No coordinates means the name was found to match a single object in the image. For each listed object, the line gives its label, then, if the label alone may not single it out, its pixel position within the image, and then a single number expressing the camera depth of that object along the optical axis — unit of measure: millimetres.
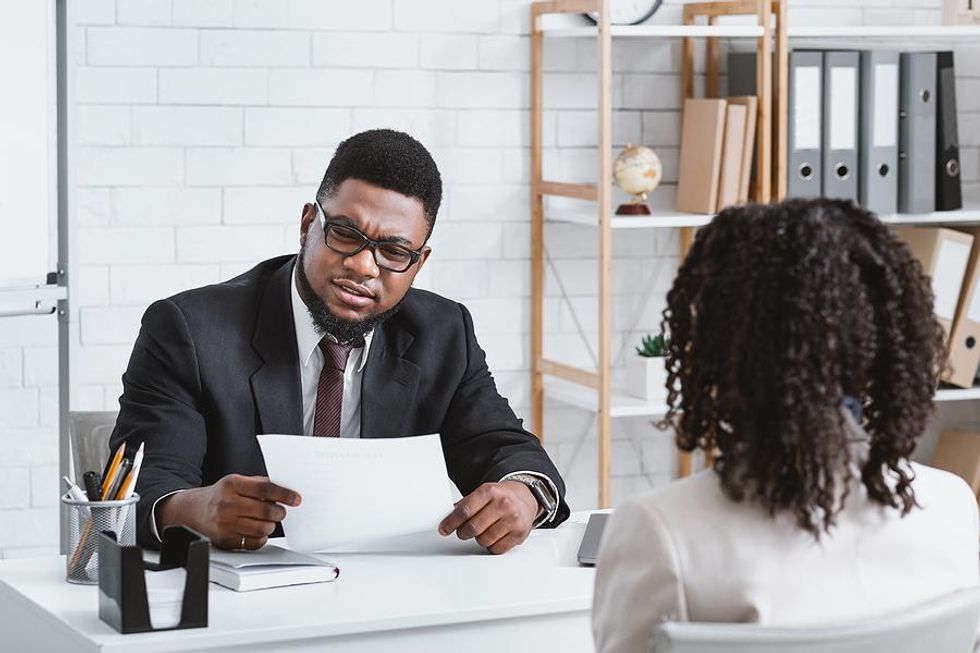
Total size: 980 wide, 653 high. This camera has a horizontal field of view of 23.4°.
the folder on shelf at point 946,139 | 5947
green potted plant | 5693
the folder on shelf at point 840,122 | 5758
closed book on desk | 2877
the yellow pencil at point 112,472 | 2942
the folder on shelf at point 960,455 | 6285
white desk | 2613
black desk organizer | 2549
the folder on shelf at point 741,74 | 5915
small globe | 5677
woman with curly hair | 1906
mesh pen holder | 2896
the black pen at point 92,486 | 2921
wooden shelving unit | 5462
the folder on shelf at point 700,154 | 5687
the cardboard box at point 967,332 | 6118
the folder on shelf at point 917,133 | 5870
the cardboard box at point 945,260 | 6053
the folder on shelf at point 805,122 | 5716
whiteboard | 4513
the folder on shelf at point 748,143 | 5677
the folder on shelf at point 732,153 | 5671
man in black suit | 3580
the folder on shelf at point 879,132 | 5793
